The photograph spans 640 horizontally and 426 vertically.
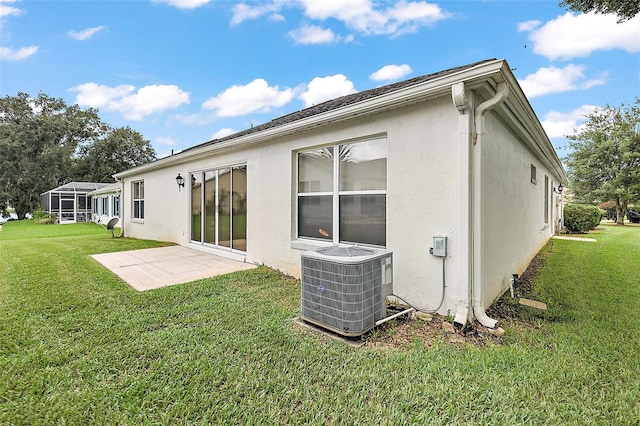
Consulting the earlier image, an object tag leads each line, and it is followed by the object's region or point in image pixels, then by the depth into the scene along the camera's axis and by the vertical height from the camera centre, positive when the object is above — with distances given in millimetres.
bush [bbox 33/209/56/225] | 23562 -606
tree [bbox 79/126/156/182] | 34000 +6680
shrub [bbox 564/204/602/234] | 15312 -459
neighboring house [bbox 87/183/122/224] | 21062 +580
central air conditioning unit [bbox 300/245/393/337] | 3176 -874
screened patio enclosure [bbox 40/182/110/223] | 24902 +716
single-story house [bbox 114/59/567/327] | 3549 +405
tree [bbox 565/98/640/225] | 21891 +3953
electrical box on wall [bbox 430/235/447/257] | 3627 -444
